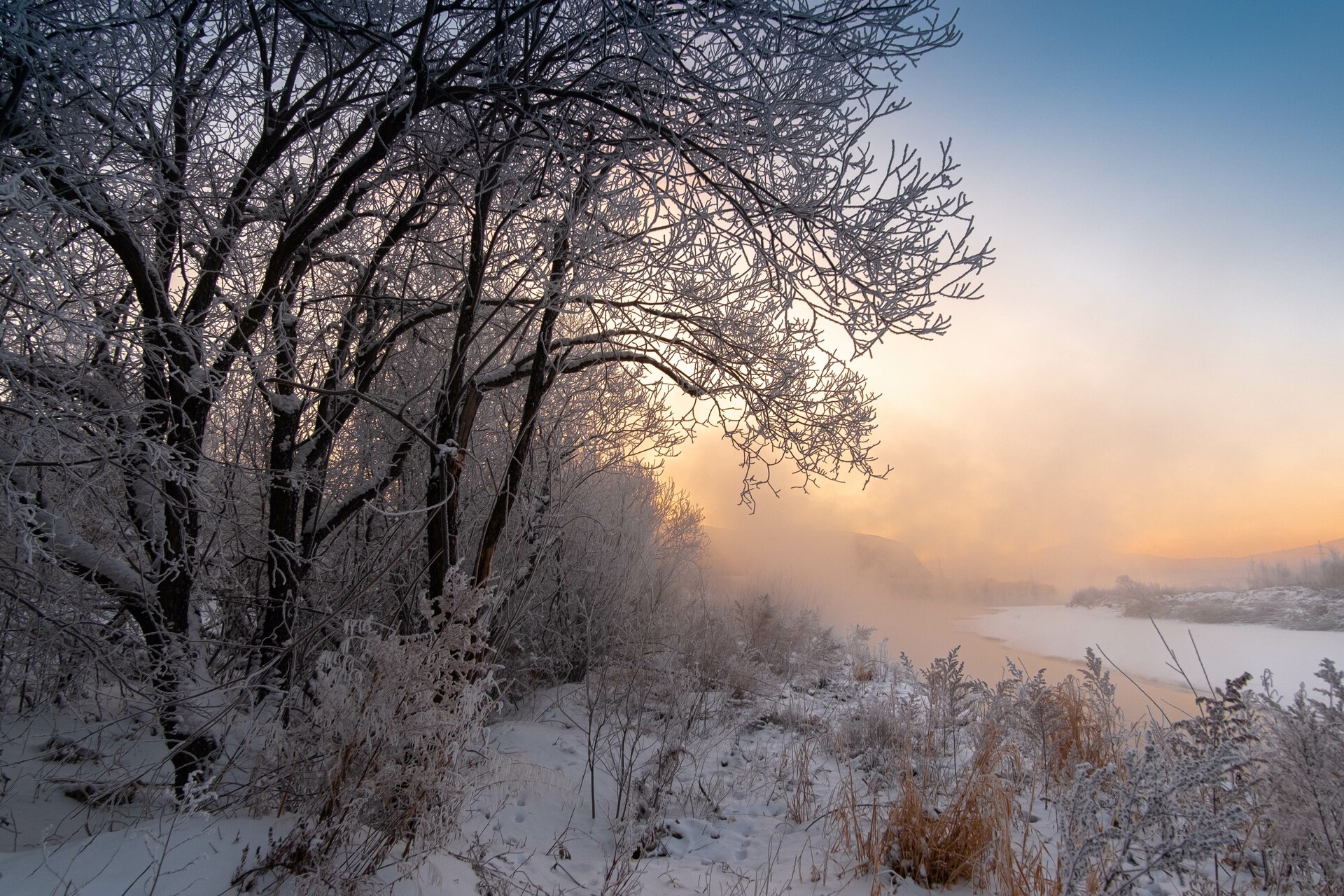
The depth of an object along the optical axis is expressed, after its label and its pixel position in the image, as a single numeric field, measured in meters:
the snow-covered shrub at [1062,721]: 3.40
